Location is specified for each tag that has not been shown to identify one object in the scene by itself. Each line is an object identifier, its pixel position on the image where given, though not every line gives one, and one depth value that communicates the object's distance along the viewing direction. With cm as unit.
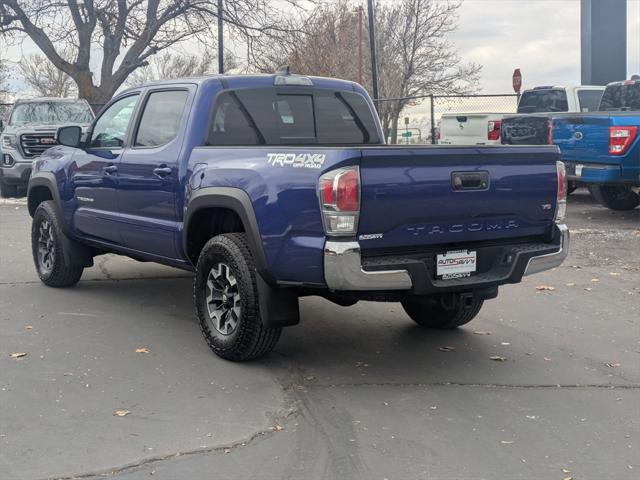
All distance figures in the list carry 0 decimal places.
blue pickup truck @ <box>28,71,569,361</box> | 438
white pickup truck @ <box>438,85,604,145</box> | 1609
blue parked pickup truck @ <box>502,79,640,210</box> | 1114
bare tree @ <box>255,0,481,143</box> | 3212
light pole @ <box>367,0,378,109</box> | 2136
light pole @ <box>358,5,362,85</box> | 2896
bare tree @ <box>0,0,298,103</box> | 2420
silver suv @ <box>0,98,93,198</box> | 1587
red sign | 2122
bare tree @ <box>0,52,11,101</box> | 2752
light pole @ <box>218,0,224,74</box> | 2348
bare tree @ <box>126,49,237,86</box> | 4591
